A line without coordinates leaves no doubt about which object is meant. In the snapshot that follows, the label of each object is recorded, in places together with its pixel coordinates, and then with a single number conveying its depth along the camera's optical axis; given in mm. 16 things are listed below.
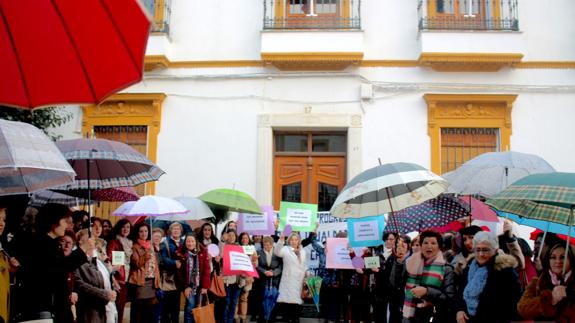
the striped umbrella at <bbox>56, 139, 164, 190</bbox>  5930
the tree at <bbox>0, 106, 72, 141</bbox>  9633
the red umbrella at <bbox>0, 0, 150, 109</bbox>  2637
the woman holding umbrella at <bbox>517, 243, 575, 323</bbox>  4117
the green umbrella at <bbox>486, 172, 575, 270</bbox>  4258
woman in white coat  8766
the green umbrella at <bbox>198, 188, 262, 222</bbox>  8938
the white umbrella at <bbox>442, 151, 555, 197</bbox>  6477
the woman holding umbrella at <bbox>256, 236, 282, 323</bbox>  8852
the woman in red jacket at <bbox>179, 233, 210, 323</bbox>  7793
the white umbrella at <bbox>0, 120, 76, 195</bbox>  4422
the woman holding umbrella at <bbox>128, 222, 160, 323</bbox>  7234
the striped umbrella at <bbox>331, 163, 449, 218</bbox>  6000
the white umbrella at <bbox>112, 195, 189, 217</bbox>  7652
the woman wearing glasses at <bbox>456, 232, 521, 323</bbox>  4684
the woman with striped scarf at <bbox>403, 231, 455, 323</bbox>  5414
